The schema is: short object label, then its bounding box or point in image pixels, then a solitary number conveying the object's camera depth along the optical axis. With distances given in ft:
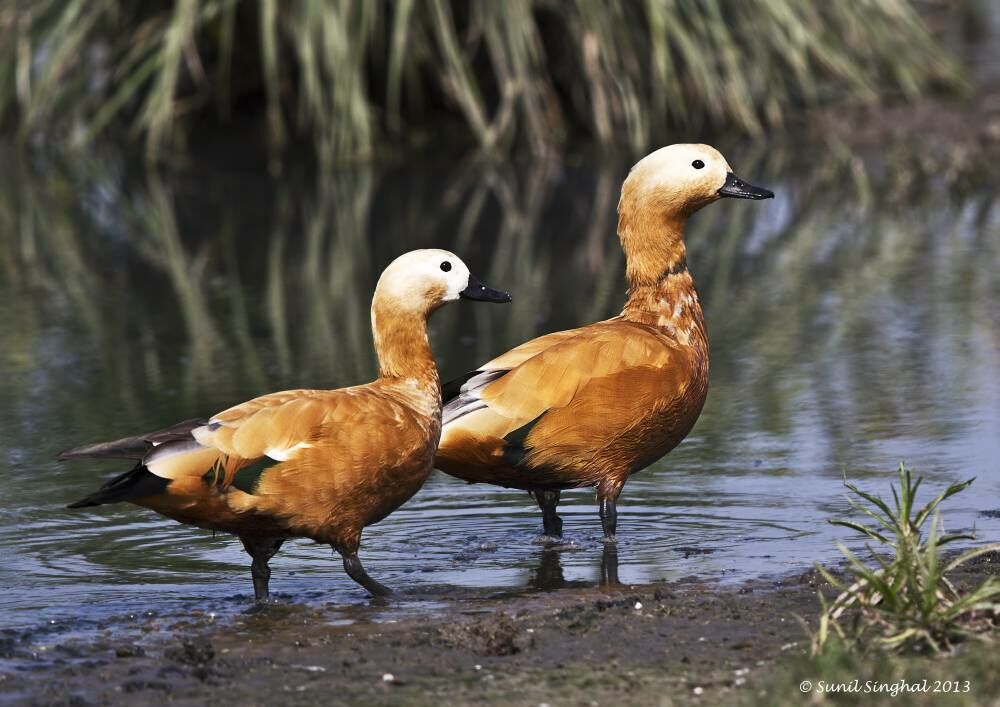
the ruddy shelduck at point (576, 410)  42.63
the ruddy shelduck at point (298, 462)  36.42
